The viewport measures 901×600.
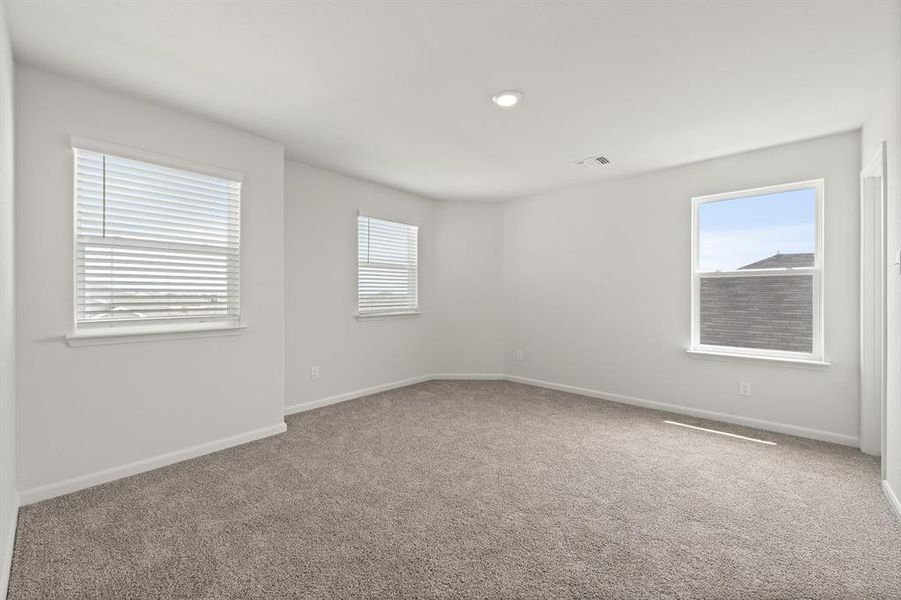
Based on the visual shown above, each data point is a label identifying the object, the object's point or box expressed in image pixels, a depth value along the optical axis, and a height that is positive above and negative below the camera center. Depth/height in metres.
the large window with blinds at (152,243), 2.55 +0.36
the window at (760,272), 3.45 +0.24
